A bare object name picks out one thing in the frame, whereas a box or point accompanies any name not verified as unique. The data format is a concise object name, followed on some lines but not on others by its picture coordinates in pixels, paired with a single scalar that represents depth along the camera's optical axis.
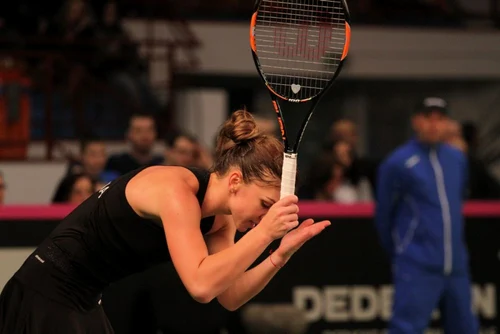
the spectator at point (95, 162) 15.42
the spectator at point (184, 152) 15.78
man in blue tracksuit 13.32
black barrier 13.12
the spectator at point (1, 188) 14.24
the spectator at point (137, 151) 16.01
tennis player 6.73
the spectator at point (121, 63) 22.75
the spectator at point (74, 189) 14.02
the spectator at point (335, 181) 16.39
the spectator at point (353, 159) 17.12
